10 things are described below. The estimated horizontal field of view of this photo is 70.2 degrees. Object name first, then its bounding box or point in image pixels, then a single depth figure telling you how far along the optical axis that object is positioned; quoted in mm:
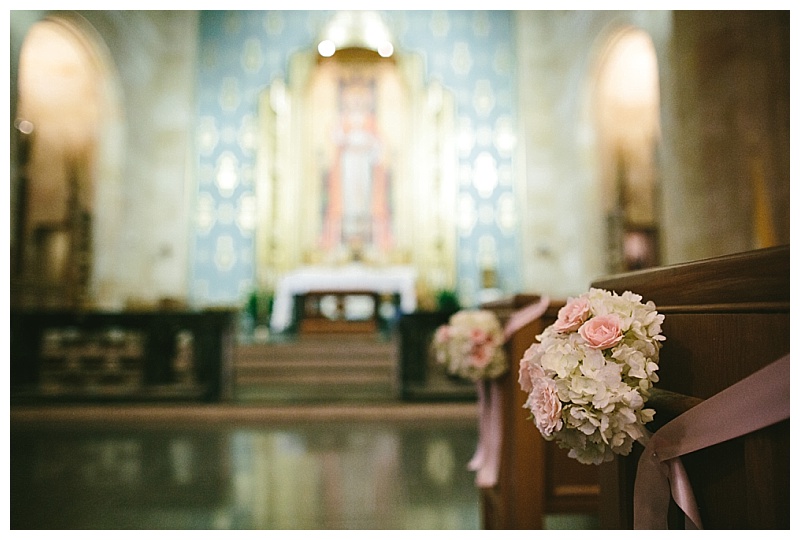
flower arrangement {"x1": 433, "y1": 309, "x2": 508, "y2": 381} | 2432
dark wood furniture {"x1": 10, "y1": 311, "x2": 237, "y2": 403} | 5816
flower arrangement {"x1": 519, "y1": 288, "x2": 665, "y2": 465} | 1202
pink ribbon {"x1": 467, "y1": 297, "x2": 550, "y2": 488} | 2246
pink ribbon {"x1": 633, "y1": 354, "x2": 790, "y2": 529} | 1010
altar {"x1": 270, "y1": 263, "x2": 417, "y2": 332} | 8945
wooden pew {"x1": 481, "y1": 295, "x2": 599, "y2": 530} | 2156
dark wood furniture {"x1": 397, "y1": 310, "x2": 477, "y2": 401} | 5918
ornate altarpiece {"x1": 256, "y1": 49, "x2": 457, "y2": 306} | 10391
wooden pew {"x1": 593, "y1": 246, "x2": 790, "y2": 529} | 1045
